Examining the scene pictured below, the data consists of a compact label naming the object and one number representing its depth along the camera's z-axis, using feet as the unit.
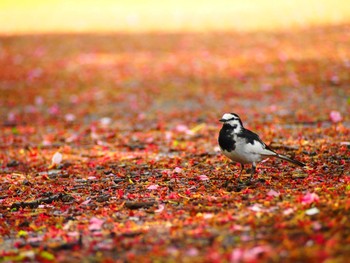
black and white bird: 37.93
